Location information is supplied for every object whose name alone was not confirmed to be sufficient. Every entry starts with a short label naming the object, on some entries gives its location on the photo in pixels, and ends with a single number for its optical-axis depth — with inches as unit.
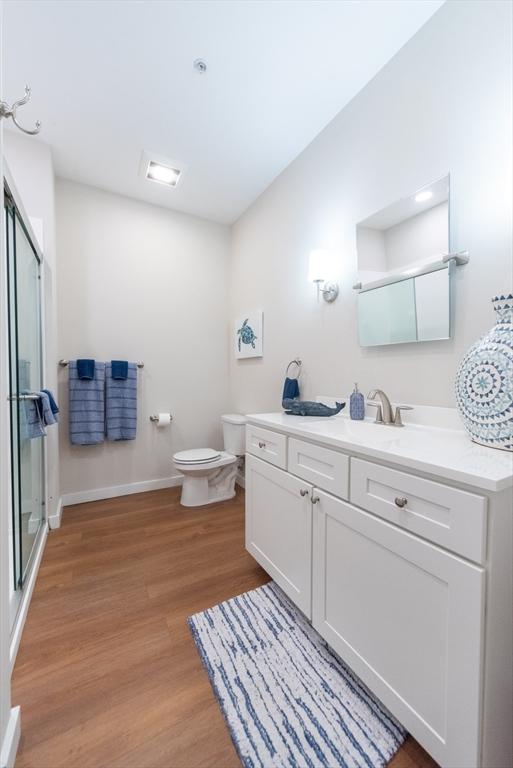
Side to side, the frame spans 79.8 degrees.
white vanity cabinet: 27.0
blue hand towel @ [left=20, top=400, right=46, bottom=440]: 61.1
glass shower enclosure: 54.3
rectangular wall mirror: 50.9
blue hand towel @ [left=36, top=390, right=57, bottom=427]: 63.6
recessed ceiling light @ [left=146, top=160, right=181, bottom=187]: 90.3
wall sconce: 72.5
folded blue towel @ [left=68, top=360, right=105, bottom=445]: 95.1
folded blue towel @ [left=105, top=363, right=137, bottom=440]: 100.9
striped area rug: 34.3
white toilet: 95.7
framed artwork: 102.4
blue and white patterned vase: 35.4
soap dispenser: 60.9
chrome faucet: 54.9
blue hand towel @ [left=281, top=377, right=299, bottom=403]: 82.5
